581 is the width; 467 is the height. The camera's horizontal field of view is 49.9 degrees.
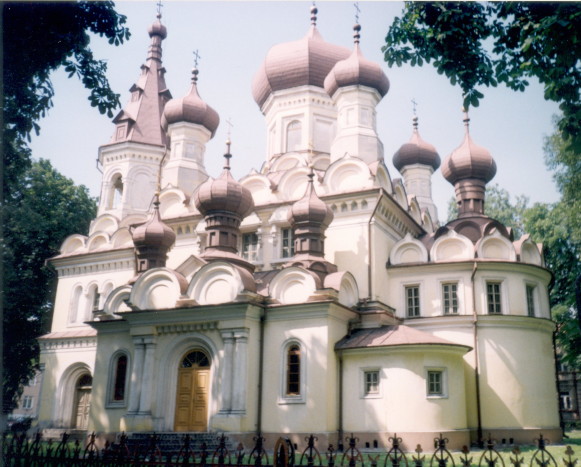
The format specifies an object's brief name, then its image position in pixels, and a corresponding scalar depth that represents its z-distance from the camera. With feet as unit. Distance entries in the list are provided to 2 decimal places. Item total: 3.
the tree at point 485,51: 30.22
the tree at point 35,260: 83.71
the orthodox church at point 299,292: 52.60
